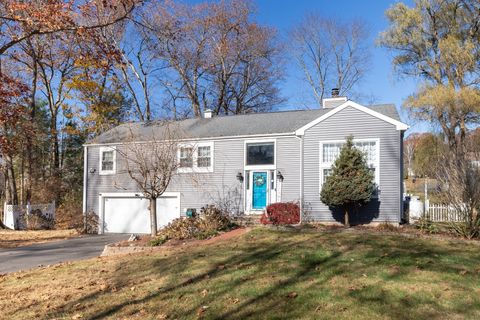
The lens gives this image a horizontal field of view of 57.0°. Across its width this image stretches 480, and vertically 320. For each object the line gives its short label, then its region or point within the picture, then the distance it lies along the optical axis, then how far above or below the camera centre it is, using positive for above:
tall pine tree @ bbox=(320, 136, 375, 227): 13.91 -0.17
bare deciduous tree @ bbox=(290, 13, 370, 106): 34.81 +7.95
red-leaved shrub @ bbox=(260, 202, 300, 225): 15.44 -1.37
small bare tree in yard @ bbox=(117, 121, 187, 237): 12.82 +0.34
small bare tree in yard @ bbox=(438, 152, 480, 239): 11.09 -0.41
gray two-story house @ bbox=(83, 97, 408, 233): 15.03 +0.42
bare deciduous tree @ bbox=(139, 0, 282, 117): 32.12 +8.49
